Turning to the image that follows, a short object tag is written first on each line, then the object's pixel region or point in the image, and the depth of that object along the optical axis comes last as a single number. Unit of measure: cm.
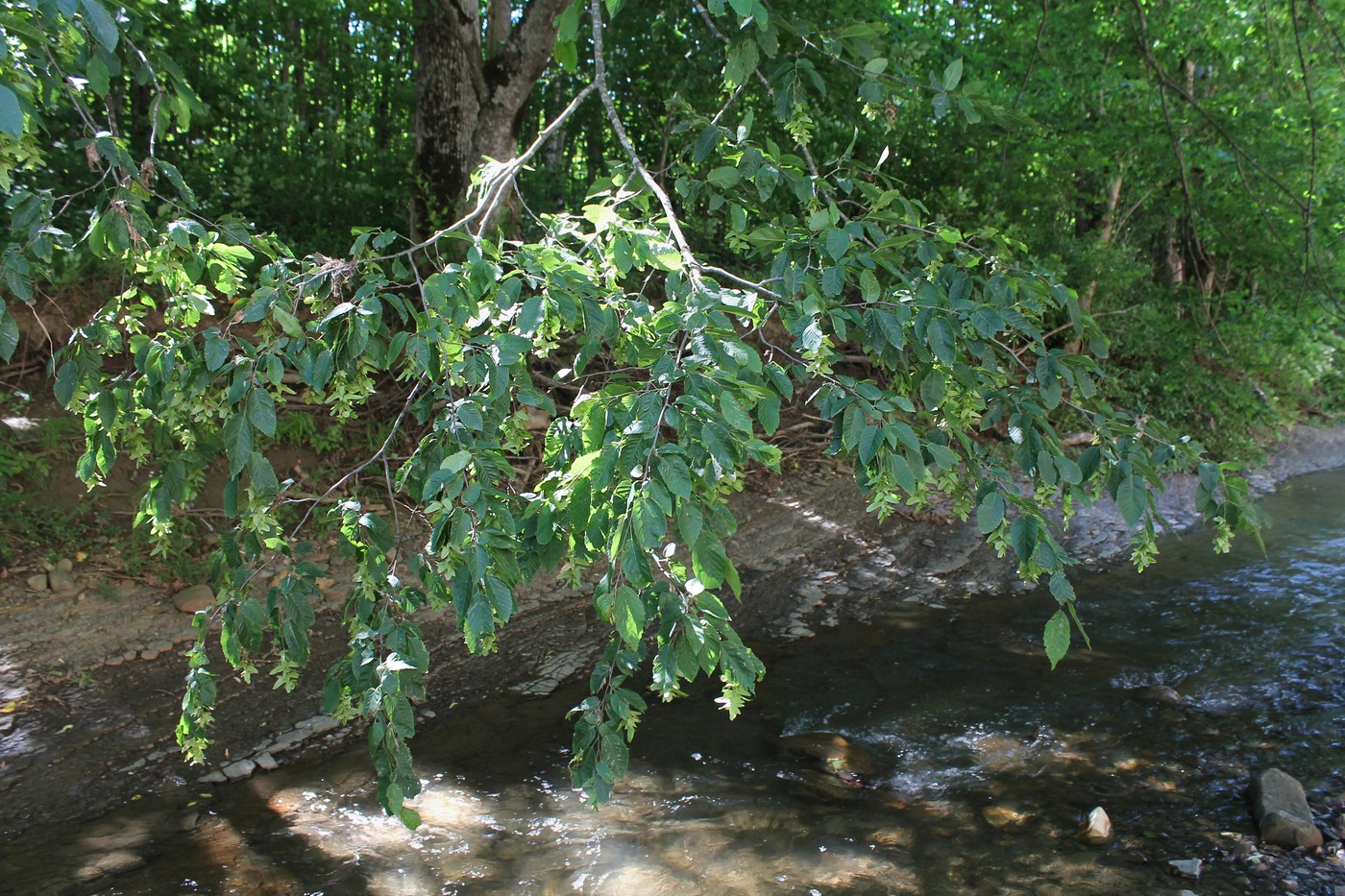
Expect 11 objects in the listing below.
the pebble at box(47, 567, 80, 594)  460
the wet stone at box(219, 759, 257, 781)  376
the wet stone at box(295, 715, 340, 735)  410
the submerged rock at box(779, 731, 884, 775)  399
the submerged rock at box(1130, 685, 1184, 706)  457
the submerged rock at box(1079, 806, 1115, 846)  354
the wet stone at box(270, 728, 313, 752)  396
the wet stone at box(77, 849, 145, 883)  312
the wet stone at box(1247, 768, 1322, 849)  348
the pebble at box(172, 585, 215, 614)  468
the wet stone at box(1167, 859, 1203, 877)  335
